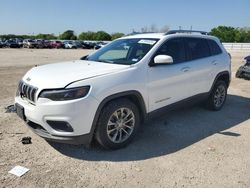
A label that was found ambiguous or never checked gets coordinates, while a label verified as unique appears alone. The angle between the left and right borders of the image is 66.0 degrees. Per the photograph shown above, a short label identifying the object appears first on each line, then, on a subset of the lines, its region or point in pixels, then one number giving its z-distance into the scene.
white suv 2.57
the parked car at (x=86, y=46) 37.54
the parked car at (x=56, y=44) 37.64
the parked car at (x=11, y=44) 33.96
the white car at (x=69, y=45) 37.39
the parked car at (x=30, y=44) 35.03
